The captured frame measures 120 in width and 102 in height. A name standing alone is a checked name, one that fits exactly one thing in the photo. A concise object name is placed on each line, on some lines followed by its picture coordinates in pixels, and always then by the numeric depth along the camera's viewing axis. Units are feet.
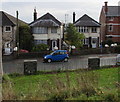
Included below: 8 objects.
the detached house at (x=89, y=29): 123.13
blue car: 79.30
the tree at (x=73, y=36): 104.73
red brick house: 140.77
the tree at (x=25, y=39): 104.58
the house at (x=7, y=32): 100.74
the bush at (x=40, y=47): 97.67
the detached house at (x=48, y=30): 108.78
